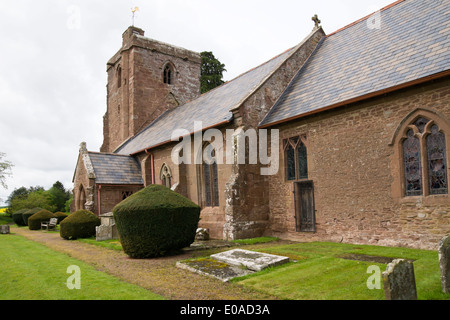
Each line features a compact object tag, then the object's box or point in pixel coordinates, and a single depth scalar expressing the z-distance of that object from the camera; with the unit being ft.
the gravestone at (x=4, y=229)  70.28
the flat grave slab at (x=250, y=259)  26.05
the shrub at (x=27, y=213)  95.72
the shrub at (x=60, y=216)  86.04
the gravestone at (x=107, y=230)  50.11
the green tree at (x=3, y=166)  117.70
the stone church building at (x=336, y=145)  31.19
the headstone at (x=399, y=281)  15.97
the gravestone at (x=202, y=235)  46.65
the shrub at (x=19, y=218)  102.90
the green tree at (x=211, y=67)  136.15
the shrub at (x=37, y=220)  81.41
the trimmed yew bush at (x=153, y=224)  32.96
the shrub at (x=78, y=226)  54.03
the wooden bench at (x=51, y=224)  76.57
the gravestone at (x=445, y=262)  17.57
